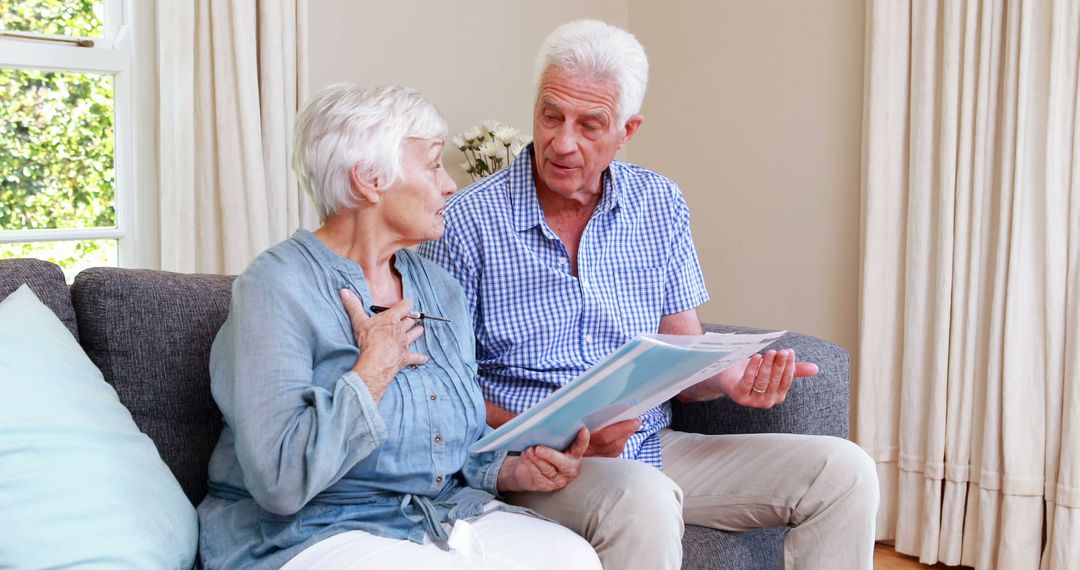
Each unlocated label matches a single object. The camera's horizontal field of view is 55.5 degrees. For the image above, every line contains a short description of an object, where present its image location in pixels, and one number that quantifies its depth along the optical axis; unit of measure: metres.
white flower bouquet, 3.22
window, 2.52
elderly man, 1.84
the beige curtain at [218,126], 2.61
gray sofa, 1.63
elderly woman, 1.38
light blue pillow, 1.28
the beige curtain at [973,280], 2.64
